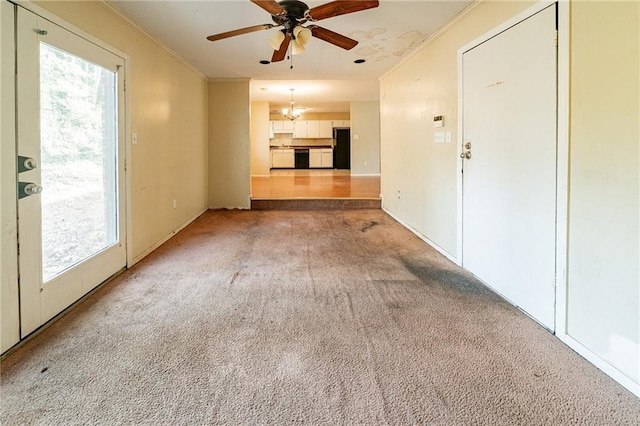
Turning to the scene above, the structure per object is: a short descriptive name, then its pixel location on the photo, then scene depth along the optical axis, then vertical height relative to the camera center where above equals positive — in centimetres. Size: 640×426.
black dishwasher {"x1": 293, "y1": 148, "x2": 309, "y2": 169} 1497 +146
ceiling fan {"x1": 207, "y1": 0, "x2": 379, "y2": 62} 252 +130
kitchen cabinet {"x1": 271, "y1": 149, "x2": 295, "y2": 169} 1497 +146
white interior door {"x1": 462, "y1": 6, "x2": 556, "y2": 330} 221 +22
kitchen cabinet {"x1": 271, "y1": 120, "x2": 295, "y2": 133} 1416 +263
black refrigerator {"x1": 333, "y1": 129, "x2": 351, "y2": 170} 1447 +178
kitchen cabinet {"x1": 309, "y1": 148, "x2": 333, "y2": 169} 1482 +144
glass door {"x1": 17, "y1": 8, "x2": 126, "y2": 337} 212 +19
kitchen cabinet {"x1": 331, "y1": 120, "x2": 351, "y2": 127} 1406 +269
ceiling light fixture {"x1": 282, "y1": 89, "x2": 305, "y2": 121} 1117 +257
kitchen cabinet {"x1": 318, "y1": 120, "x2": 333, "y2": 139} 1401 +246
